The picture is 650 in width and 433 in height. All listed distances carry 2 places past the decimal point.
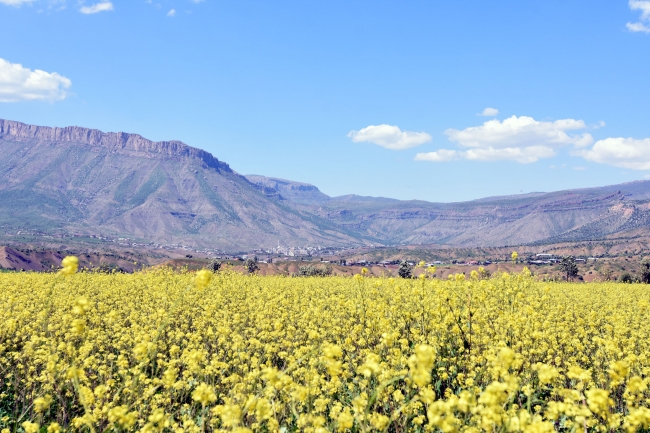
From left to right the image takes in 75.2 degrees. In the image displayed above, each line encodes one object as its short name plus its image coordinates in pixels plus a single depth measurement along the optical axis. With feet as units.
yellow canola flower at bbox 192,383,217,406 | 13.60
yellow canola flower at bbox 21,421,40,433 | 15.84
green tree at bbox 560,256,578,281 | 251.19
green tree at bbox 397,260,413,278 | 236.26
